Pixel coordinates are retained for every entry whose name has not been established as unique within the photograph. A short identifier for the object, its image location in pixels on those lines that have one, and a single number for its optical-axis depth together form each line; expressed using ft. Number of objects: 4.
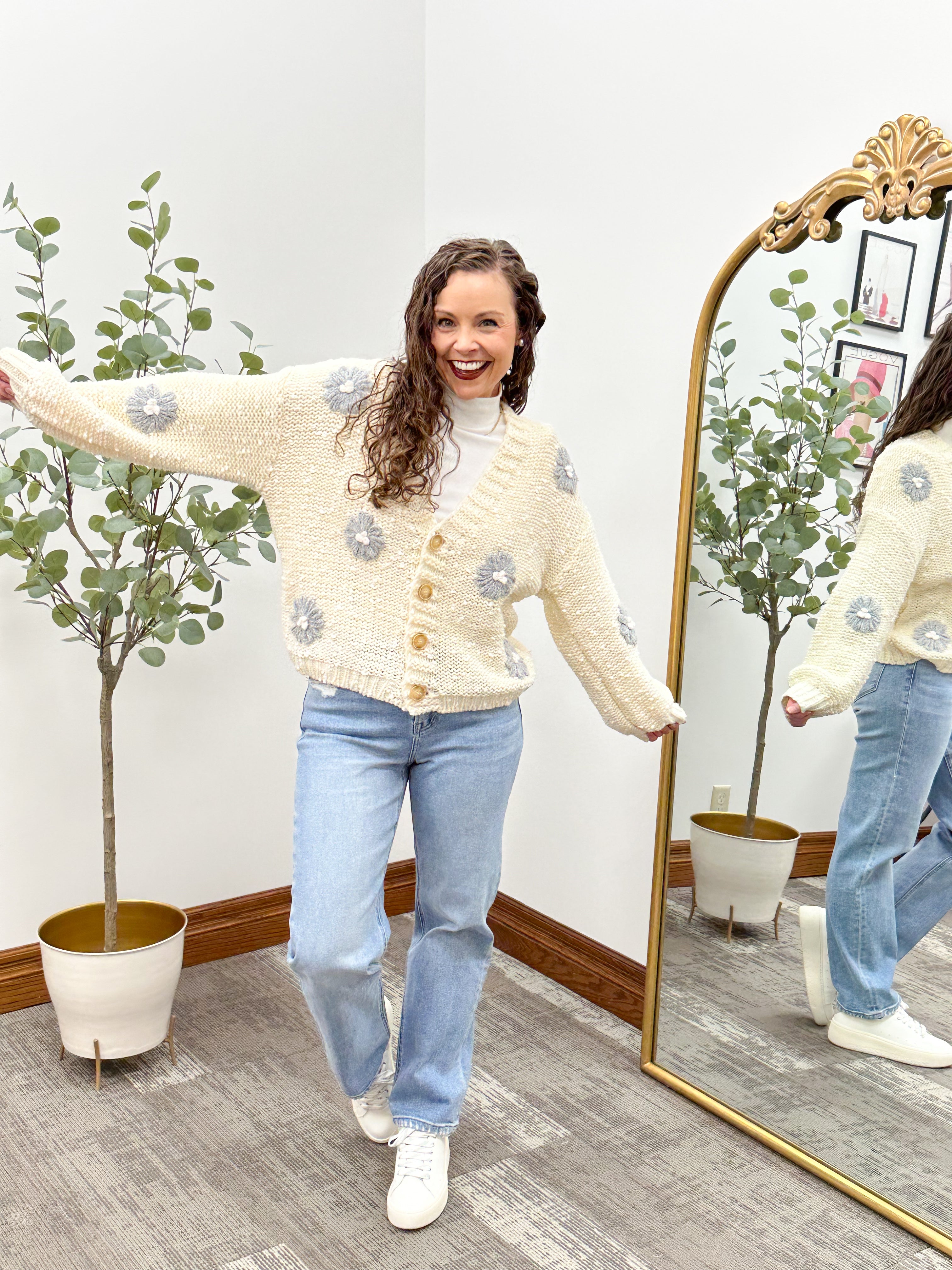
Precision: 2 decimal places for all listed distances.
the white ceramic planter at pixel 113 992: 6.66
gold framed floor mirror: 5.52
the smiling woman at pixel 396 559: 5.15
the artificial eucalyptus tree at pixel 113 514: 6.18
